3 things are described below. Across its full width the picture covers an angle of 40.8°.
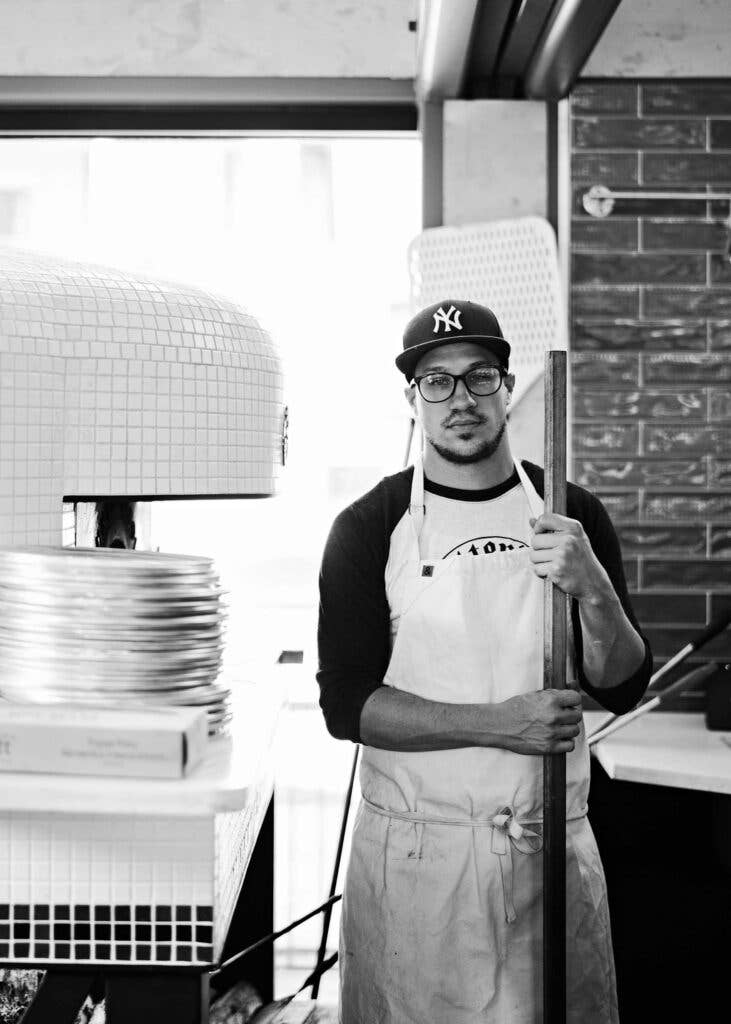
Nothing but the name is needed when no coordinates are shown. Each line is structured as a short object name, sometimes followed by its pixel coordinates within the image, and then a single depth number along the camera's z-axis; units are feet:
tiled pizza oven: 4.73
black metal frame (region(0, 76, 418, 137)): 10.68
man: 5.97
